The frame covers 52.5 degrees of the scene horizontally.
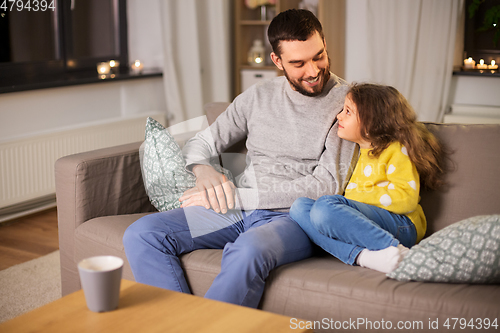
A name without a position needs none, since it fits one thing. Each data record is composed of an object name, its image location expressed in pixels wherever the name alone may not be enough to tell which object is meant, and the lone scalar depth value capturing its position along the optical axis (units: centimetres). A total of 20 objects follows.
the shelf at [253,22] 383
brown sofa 116
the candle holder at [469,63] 355
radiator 274
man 141
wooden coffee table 89
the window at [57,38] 303
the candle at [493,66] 350
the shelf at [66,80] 284
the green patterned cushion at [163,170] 170
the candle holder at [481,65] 352
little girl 131
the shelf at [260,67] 387
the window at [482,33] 341
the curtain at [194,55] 365
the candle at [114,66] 362
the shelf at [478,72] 334
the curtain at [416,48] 338
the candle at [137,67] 366
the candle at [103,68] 351
